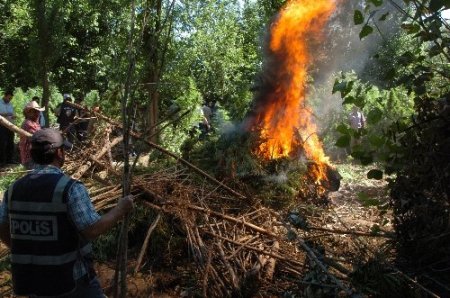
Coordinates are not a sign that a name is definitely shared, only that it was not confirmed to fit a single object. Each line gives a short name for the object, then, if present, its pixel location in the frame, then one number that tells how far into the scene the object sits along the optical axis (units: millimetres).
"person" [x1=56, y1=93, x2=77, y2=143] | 11347
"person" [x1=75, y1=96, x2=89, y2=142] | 11148
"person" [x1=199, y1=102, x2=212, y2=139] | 14215
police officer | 2566
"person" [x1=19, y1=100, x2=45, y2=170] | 7035
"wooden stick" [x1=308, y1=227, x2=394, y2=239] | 3498
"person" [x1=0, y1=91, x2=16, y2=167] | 11453
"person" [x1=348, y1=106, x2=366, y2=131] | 12922
